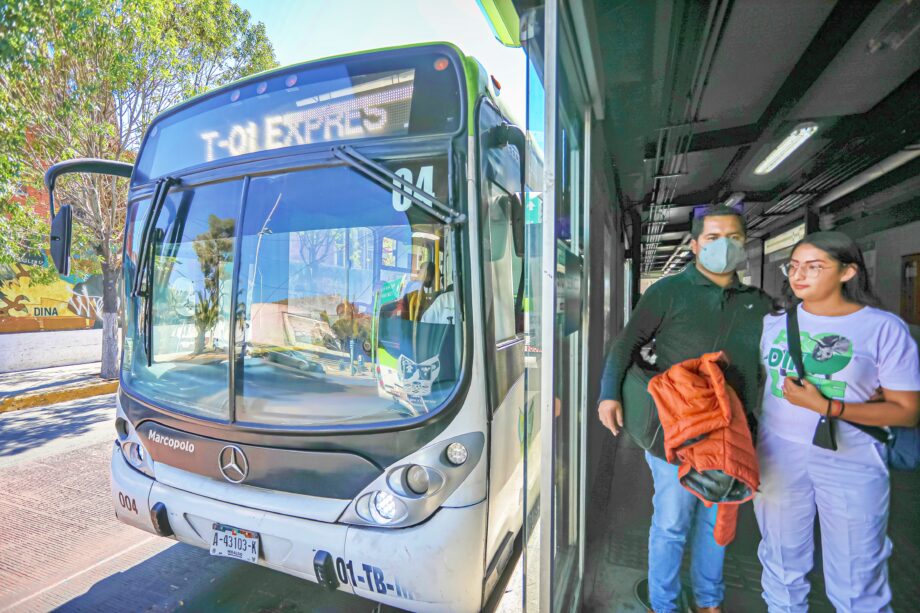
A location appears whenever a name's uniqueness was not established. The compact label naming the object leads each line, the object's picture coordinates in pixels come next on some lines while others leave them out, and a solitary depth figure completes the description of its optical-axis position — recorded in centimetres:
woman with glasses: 173
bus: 212
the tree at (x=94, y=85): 657
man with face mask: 207
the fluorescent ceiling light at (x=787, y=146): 443
